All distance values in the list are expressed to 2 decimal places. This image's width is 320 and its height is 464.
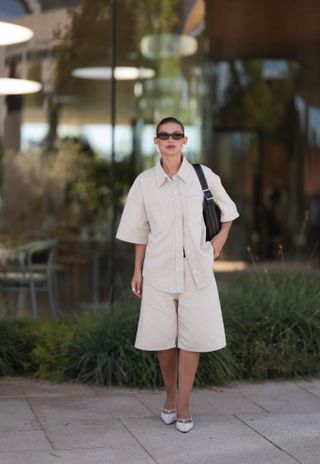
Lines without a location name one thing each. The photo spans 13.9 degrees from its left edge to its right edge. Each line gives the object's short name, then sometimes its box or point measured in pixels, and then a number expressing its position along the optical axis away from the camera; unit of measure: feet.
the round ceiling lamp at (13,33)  48.31
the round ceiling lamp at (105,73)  55.31
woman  26.58
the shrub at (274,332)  34.59
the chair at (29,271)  47.42
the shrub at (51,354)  34.46
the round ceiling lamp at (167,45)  61.77
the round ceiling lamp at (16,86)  49.37
